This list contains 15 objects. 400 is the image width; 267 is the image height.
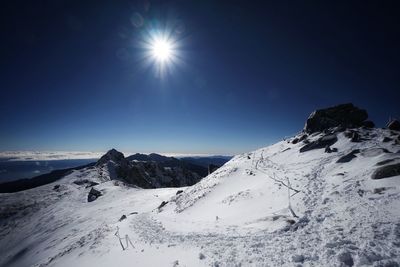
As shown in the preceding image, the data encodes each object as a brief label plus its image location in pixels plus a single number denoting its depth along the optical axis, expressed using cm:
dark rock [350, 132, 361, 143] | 2675
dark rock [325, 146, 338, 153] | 2633
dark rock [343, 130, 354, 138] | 2914
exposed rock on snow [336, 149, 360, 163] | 2132
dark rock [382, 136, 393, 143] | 2437
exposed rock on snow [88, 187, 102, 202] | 6171
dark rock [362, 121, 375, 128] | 3825
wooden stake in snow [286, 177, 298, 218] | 1368
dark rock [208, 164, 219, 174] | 5558
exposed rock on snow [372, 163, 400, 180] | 1433
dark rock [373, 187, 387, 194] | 1298
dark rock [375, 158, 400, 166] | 1651
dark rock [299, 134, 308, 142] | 3899
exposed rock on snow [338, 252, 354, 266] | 815
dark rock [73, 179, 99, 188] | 8562
